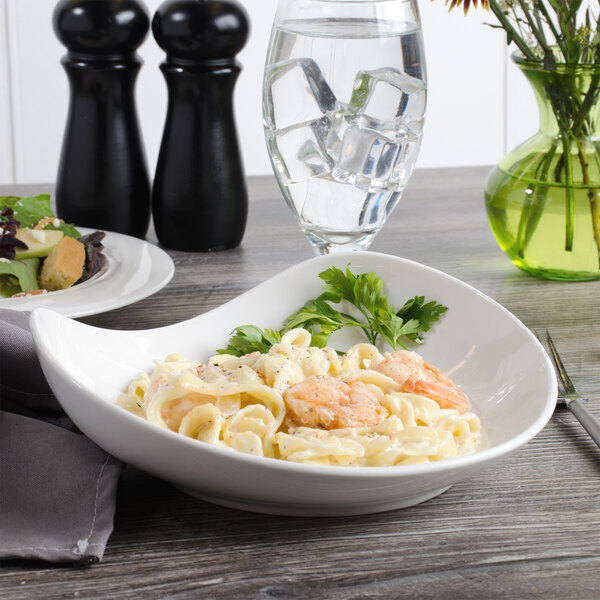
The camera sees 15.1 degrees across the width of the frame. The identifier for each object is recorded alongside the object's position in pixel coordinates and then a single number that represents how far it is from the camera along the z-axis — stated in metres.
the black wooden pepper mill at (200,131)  1.37
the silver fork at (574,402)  1.15
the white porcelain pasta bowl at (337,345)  1.00
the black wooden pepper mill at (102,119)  1.37
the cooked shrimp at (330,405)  1.11
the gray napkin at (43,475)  1.04
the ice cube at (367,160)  1.32
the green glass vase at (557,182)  1.33
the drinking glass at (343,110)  1.29
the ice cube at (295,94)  1.30
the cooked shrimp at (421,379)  1.14
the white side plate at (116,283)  1.26
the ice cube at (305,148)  1.31
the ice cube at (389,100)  1.29
